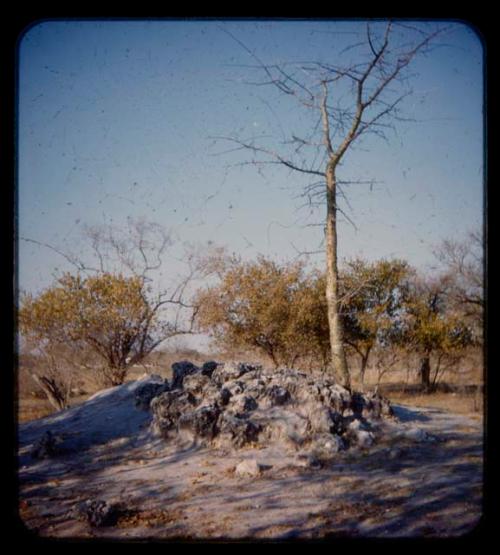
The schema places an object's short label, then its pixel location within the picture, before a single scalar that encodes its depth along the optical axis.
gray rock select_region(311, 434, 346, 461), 4.31
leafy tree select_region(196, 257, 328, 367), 7.30
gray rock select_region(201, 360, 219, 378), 6.12
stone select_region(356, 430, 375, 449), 4.55
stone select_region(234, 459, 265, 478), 3.88
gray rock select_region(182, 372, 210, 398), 5.61
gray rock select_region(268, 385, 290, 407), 5.19
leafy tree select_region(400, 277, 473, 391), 6.76
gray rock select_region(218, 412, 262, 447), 4.58
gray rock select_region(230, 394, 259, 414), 5.01
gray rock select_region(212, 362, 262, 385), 5.87
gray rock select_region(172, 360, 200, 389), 6.16
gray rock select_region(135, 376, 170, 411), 5.79
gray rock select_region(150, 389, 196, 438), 4.99
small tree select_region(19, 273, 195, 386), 6.62
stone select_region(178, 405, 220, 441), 4.77
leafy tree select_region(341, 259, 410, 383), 6.67
